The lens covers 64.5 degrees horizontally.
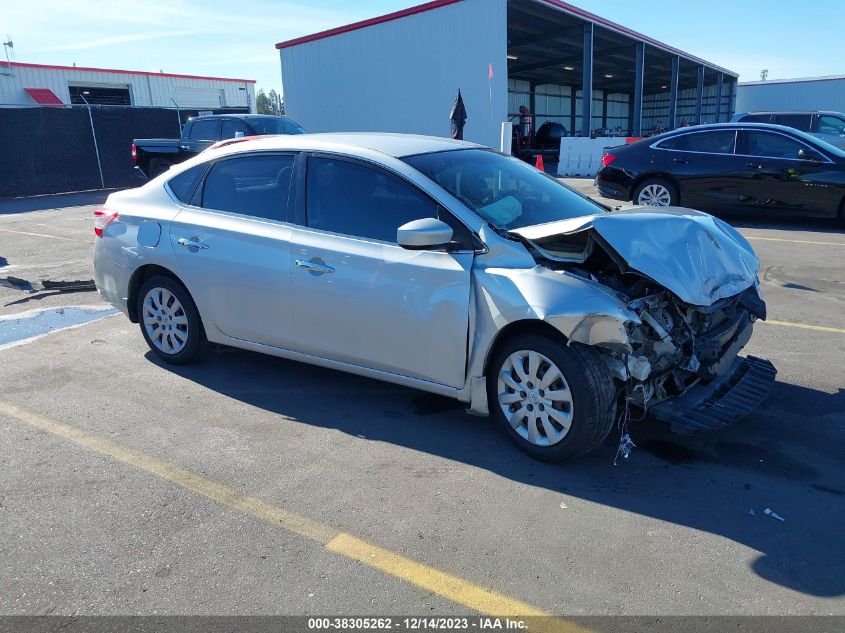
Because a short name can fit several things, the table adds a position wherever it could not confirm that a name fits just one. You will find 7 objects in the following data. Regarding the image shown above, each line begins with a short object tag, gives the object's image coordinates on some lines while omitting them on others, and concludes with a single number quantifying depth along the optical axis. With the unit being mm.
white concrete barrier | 19844
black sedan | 10008
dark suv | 17250
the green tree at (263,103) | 116538
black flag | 15866
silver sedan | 3529
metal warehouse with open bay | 21938
